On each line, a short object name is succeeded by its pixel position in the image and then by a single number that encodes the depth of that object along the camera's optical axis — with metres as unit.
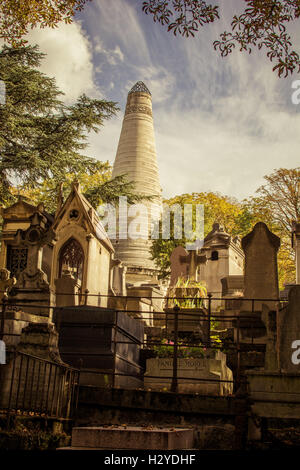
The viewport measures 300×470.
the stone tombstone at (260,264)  14.76
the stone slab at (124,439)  5.85
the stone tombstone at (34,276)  11.75
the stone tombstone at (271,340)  8.55
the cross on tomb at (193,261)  21.47
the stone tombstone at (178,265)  21.58
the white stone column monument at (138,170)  45.47
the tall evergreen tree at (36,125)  20.55
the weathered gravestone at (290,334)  9.34
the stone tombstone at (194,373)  9.88
